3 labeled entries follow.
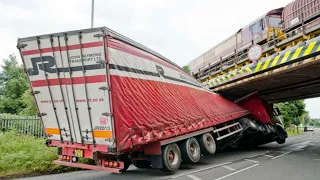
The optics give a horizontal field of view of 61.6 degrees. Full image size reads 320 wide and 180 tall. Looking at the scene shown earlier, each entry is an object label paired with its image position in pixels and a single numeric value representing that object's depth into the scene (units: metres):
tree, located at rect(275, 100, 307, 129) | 38.66
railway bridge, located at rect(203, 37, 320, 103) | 9.14
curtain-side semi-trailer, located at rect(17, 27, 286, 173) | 5.72
